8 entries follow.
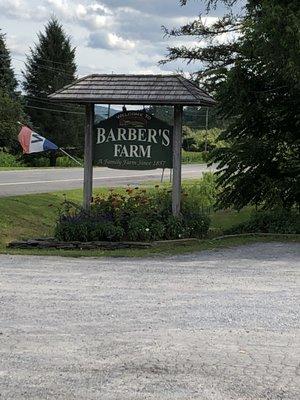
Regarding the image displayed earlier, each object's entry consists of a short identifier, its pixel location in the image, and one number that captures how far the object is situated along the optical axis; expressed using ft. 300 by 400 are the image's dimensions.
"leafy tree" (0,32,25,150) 115.96
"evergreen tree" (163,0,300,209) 48.66
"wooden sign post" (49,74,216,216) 41.04
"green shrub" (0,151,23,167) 152.97
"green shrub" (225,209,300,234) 45.41
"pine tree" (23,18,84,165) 177.37
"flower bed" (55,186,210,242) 40.73
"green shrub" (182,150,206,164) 228.90
